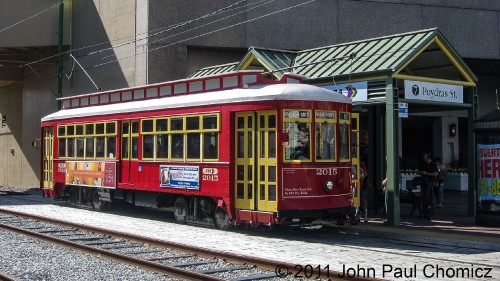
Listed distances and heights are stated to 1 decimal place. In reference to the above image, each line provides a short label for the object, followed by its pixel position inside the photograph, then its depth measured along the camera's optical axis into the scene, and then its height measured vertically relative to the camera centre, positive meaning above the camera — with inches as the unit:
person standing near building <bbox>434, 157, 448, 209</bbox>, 801.6 -37.6
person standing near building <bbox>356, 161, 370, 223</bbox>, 642.2 -35.2
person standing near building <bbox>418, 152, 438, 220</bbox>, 661.9 -31.9
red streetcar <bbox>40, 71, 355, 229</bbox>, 519.2 +3.2
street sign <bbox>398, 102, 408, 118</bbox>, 605.3 +41.7
